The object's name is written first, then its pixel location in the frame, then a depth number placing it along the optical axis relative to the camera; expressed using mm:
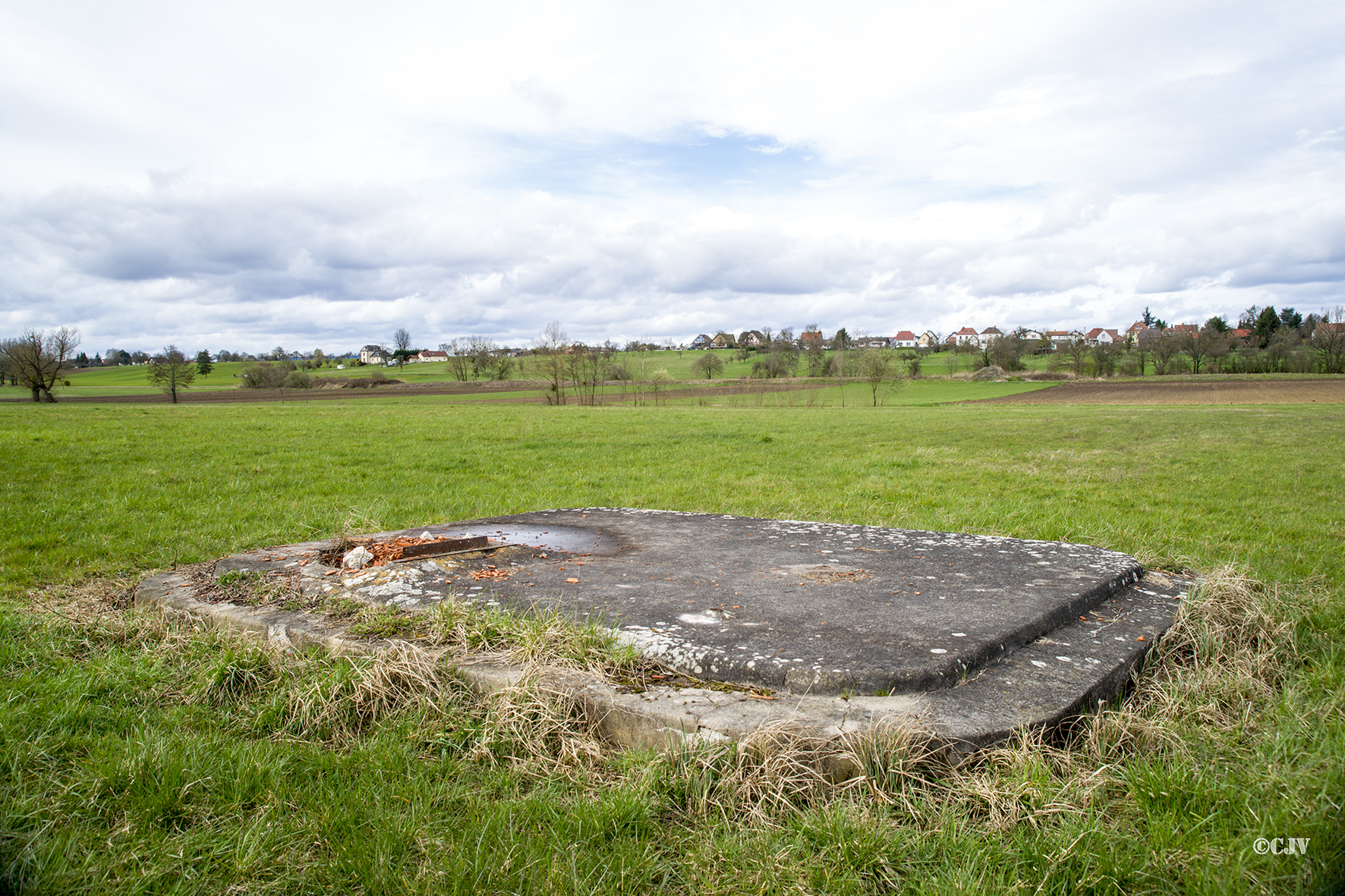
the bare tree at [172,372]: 61656
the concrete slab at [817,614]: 2881
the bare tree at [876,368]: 52375
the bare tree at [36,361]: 53562
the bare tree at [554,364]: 51594
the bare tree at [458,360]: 79625
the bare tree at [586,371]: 53250
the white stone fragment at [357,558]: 4750
